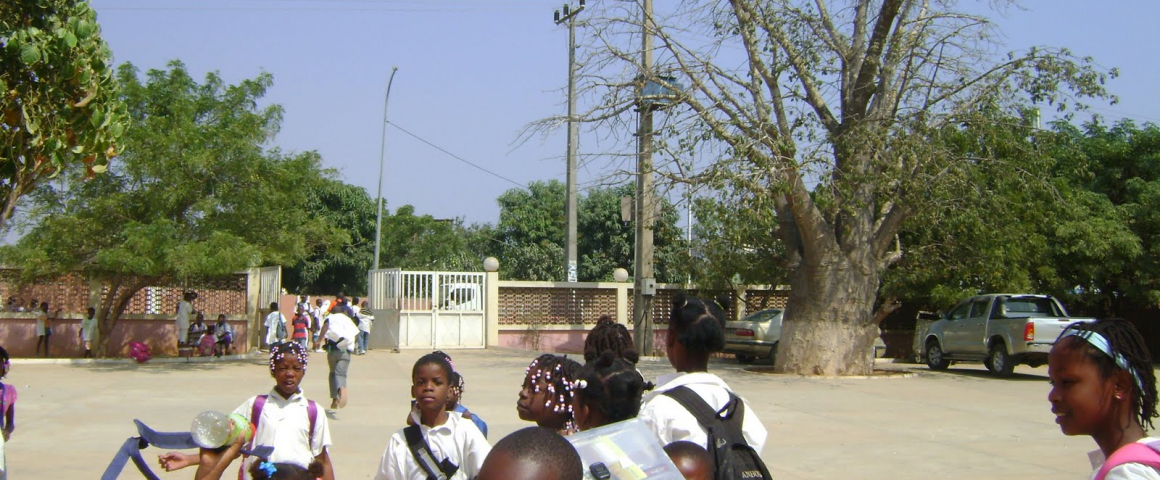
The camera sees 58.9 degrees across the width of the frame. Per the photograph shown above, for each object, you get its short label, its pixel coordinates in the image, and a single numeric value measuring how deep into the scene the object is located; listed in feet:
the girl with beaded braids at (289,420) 17.08
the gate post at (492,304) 83.66
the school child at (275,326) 75.25
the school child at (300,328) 63.62
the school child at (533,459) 6.36
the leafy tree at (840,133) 54.54
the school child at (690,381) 10.77
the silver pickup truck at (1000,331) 59.11
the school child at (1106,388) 8.43
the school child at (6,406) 17.20
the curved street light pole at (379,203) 101.40
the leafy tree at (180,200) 59.00
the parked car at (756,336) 73.15
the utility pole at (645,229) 59.62
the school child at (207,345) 70.44
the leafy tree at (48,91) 19.74
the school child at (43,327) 68.69
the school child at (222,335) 72.74
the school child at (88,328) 68.18
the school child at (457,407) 14.82
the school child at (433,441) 13.37
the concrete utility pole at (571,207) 79.85
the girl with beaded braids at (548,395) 12.36
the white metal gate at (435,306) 80.33
